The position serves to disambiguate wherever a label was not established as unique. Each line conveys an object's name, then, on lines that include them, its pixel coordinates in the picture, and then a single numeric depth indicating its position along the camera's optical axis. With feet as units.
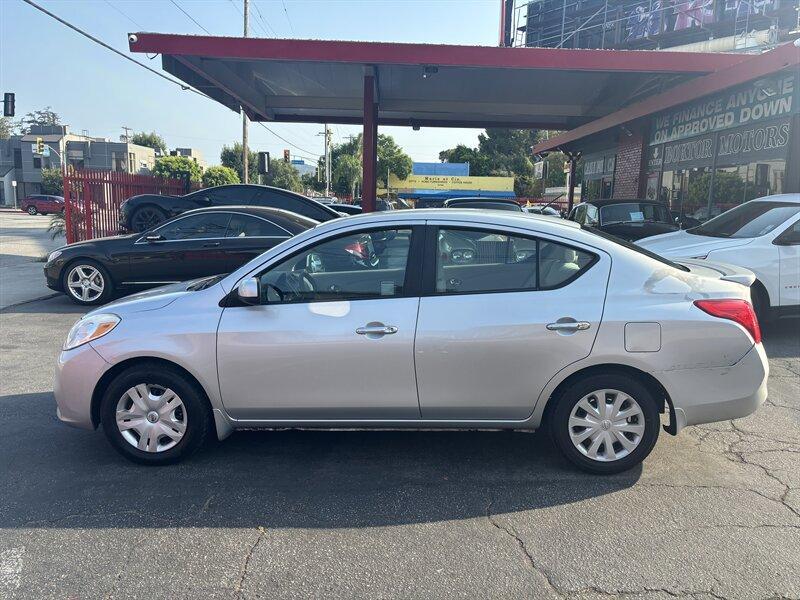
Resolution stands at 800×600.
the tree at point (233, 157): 220.23
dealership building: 37.17
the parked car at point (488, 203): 39.50
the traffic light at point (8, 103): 75.63
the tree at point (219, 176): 157.09
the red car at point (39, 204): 149.89
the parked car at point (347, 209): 50.72
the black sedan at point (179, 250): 29.94
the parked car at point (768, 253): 23.65
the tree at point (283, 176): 202.39
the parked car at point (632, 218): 39.73
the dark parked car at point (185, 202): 37.19
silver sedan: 12.50
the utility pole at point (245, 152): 101.05
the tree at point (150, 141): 319.27
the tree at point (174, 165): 193.88
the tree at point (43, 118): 338.13
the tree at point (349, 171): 200.03
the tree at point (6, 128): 280.63
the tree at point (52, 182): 200.23
